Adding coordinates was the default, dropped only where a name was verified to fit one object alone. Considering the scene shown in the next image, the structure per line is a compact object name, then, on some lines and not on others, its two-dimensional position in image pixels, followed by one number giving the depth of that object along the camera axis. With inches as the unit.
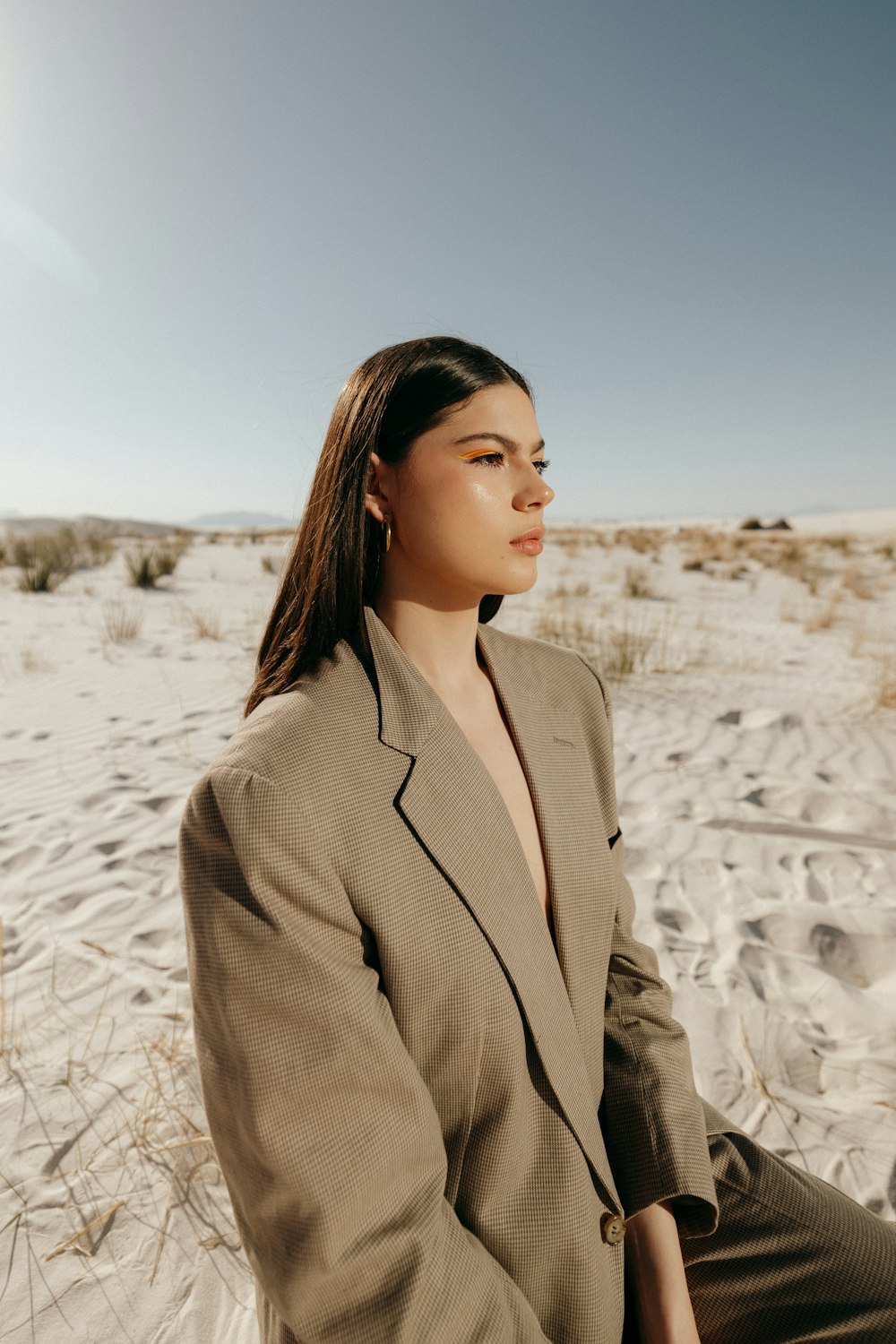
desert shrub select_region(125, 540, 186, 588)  459.5
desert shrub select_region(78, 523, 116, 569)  606.2
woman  33.5
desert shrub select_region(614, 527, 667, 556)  784.3
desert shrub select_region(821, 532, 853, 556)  730.8
